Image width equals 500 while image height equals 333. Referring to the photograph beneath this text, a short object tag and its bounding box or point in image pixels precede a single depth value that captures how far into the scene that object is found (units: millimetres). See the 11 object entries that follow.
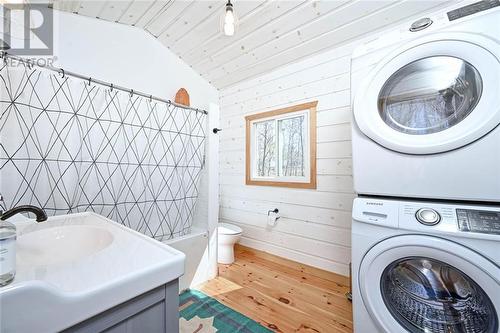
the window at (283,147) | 2170
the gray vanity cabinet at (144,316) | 505
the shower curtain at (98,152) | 1112
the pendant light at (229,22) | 1312
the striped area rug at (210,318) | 1336
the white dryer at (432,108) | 827
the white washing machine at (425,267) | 784
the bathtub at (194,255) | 1696
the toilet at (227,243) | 2184
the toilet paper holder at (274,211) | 2351
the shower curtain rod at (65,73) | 1049
